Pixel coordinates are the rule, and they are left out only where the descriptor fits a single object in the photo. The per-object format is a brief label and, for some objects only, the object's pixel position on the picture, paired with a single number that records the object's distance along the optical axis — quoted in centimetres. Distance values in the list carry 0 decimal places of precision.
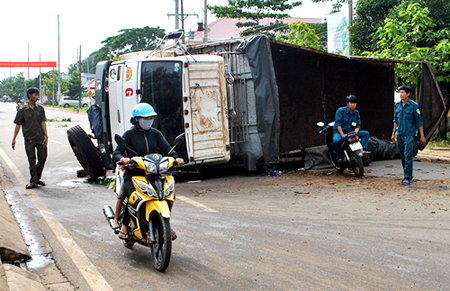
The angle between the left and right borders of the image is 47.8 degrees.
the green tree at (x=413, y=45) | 1445
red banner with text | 8686
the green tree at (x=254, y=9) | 3591
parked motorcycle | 1010
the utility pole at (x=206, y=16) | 3319
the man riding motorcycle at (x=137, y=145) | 524
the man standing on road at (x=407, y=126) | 917
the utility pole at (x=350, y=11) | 2252
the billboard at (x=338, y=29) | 2677
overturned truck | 984
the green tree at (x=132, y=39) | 6034
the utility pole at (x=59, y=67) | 6388
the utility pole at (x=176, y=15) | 3198
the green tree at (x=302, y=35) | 2328
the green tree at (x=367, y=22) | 1955
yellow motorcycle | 472
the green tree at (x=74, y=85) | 7269
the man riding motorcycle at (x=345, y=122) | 1045
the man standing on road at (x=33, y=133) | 995
